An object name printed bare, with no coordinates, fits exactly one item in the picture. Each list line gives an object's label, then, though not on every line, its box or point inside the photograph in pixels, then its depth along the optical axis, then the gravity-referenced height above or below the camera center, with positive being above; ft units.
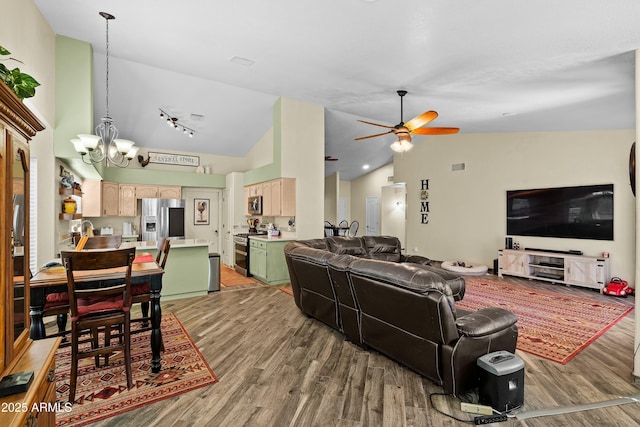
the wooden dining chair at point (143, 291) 9.28 -2.36
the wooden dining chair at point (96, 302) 7.36 -2.36
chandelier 11.57 +2.63
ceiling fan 14.93 +3.91
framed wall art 27.04 +0.15
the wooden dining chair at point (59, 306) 8.36 -2.50
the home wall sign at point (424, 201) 28.22 +1.01
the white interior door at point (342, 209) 42.16 +0.46
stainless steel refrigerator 23.47 -0.40
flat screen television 18.72 +0.00
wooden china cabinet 3.53 -0.86
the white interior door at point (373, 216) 37.83 -0.44
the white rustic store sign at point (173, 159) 25.00 +4.38
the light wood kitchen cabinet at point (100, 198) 20.08 +0.99
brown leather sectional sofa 7.48 -2.83
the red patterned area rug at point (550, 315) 10.91 -4.58
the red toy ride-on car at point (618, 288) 17.22 -4.20
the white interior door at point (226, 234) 25.95 -1.80
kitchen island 16.19 -2.92
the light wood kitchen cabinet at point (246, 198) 25.25 +1.19
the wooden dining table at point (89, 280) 7.77 -1.85
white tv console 18.11 -3.45
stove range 21.77 -2.77
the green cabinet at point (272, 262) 19.36 -3.07
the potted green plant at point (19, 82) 4.28 +1.83
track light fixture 20.25 +6.09
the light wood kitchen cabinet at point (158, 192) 23.36 +1.61
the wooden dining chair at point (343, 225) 34.23 -1.60
